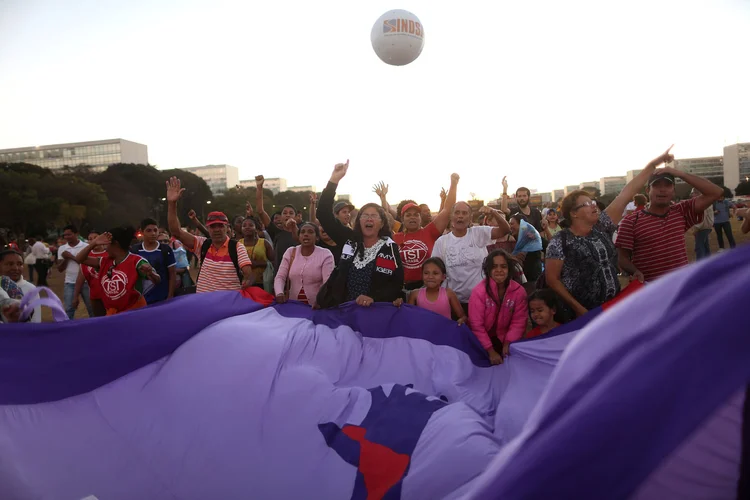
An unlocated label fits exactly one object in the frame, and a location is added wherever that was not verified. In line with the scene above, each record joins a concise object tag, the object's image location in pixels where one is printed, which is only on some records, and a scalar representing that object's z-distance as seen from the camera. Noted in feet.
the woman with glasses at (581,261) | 11.73
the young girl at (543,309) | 12.14
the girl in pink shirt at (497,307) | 12.49
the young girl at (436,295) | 13.57
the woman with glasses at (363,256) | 13.76
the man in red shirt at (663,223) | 12.47
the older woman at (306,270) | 15.29
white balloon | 27.53
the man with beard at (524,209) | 22.49
